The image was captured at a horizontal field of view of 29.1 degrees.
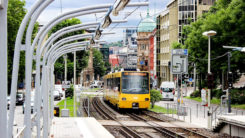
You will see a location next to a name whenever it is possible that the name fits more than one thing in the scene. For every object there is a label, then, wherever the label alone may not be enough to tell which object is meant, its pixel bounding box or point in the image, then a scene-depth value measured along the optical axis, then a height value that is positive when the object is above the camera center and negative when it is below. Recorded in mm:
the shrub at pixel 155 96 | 42094 -1498
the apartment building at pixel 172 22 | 92500 +11751
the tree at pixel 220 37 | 43031 +4265
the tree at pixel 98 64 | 146500 +4722
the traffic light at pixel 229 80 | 31044 -38
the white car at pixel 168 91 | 61109 -1513
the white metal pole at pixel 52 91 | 23609 -617
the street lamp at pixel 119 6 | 8663 +1416
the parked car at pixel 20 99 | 54056 -2276
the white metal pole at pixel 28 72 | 9094 +143
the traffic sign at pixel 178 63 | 27803 +976
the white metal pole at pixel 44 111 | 15539 -1126
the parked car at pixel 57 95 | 62825 -2129
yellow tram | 35250 -730
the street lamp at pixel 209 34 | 25072 +2545
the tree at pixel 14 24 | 43594 +5361
